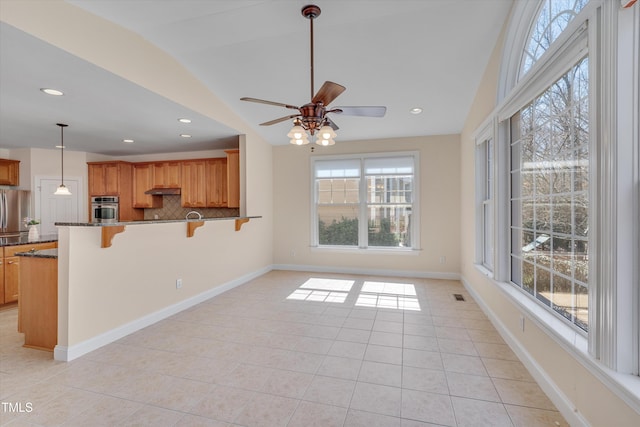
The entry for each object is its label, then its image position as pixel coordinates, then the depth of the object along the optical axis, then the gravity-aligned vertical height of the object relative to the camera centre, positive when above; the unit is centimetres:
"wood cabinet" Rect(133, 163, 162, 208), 591 +53
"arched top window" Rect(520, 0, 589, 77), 199 +147
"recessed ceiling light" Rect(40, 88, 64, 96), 288 +124
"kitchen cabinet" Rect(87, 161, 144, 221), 586 +64
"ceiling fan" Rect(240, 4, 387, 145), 236 +85
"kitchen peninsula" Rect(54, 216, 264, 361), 252 -67
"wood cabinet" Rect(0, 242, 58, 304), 372 -72
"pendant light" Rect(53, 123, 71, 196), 444 +35
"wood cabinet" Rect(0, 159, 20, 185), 521 +77
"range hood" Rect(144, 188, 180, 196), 566 +44
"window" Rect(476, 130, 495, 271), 380 +16
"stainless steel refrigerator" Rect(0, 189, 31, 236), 485 +6
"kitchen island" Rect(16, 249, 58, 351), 263 -81
